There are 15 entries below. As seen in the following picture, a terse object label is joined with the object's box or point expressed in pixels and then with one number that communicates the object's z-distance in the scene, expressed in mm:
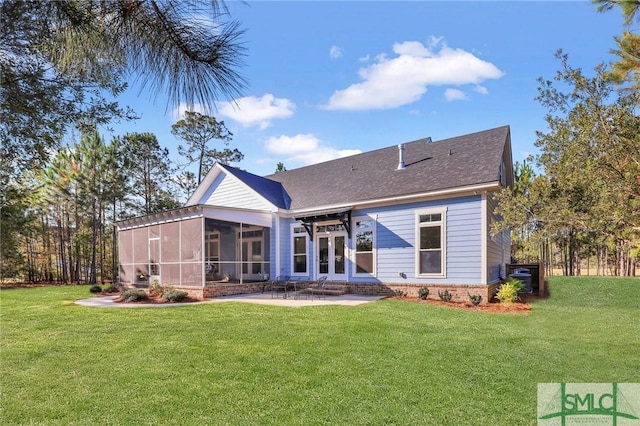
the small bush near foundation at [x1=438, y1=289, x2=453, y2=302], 10993
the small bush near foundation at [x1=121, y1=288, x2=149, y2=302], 12216
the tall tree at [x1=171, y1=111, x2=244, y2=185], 26516
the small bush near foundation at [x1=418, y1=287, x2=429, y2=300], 11336
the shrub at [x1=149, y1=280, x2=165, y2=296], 13339
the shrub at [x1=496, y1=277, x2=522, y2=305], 10469
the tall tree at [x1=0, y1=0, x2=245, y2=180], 2367
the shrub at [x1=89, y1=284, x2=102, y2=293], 15296
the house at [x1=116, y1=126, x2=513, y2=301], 11242
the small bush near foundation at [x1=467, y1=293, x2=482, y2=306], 10336
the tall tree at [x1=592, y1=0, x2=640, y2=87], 6143
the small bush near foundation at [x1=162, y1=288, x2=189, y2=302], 12016
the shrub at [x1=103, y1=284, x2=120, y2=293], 15464
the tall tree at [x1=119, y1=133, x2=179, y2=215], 24219
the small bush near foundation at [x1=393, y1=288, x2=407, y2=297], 11977
